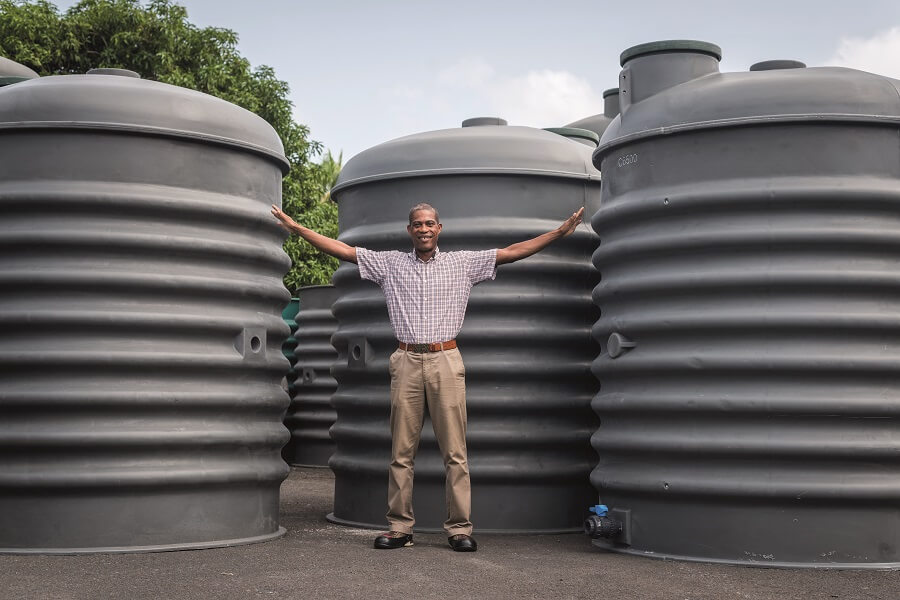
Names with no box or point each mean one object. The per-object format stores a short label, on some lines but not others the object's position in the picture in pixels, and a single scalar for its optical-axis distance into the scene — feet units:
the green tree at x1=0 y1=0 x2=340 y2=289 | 84.58
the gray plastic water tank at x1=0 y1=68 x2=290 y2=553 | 19.29
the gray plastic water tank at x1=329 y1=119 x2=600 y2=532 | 23.07
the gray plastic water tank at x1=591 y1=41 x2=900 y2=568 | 18.06
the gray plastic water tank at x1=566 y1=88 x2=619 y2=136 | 32.99
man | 20.51
